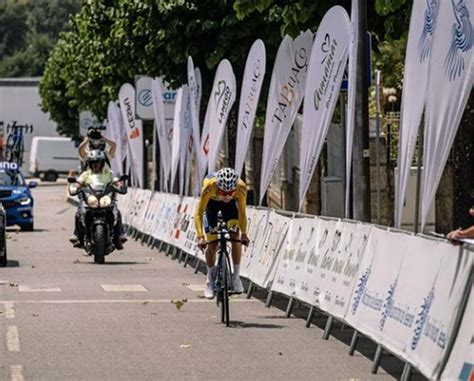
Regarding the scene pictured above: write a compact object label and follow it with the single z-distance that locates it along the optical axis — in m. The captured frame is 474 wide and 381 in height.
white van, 99.88
